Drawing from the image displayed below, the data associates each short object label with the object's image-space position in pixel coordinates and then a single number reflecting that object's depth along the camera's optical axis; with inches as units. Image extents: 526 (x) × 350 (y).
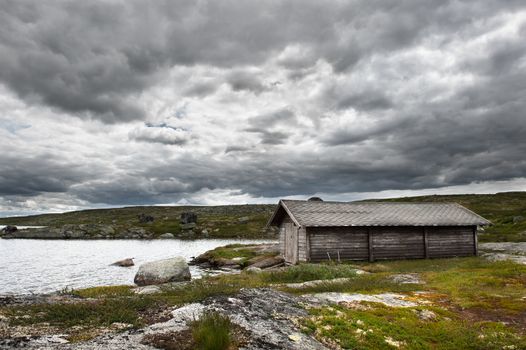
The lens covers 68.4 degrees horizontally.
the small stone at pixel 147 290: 809.5
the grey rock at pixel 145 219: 5938.0
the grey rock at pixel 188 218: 5270.7
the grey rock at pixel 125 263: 1884.7
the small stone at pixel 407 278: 941.4
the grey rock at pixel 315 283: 831.7
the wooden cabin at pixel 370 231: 1405.0
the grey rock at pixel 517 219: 2910.2
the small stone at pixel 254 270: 1250.0
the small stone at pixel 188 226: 4940.9
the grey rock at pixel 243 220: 5278.1
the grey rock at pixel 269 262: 1595.7
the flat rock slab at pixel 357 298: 644.7
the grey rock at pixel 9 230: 4621.1
